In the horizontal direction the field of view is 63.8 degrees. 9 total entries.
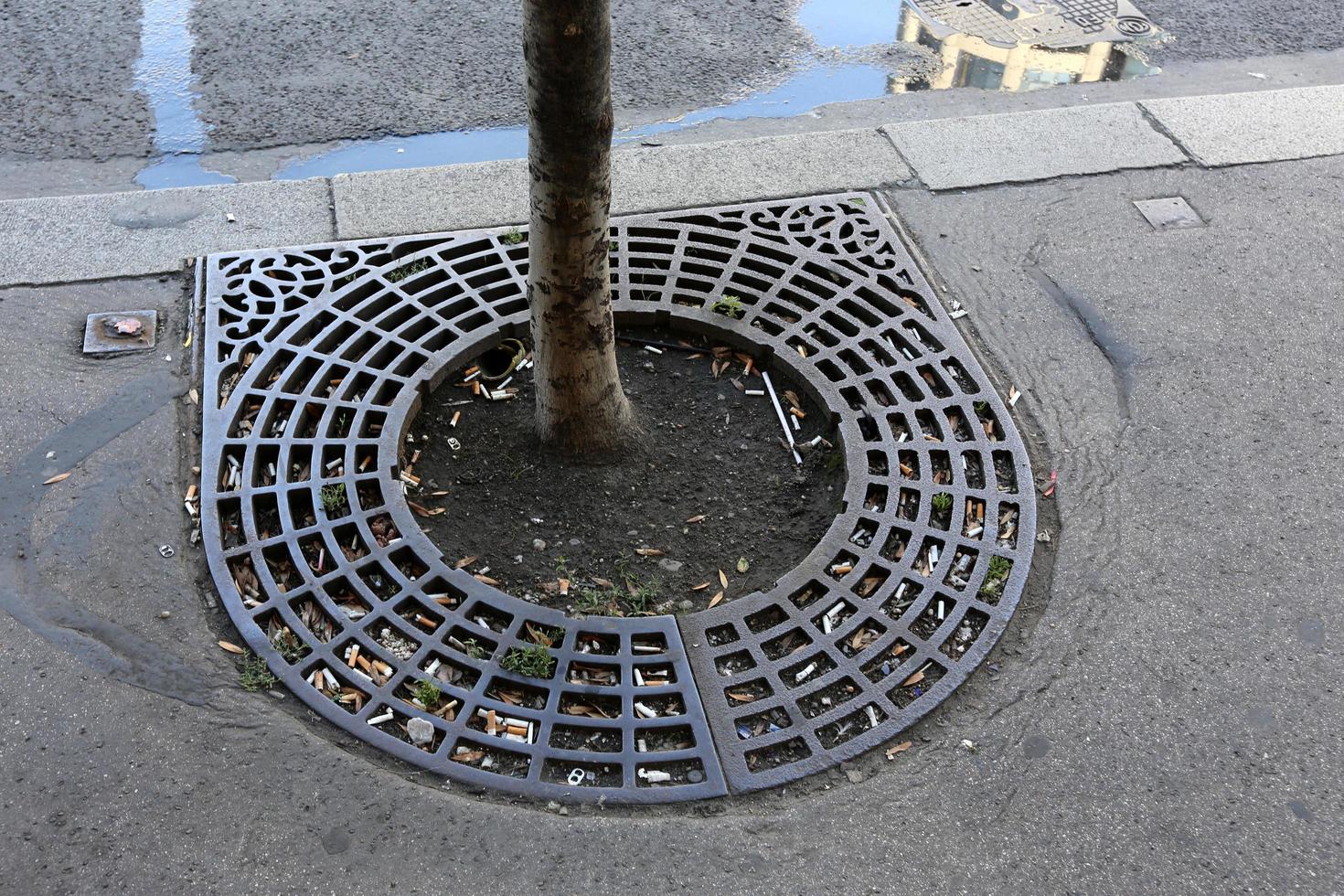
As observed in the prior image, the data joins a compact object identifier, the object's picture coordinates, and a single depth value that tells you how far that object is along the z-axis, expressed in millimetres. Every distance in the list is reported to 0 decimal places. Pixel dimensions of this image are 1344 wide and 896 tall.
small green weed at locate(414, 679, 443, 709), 2719
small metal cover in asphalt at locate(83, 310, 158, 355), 3641
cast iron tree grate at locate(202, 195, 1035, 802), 2705
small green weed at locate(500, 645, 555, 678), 2775
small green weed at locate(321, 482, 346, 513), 3131
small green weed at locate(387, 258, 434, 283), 3914
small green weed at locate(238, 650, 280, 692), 2746
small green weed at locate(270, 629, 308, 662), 2811
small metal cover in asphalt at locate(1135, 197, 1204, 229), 4414
